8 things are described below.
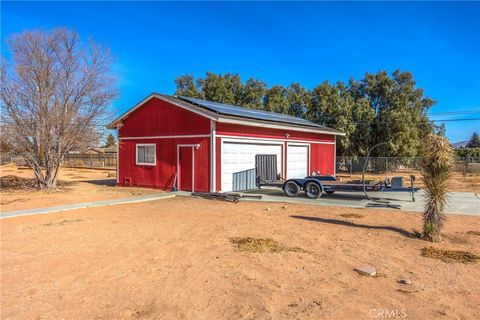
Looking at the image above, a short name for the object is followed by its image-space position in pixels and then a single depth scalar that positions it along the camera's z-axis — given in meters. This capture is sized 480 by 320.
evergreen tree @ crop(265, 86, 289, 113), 39.78
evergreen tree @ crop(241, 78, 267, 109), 40.44
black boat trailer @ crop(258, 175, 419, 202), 13.19
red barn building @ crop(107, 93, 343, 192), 15.59
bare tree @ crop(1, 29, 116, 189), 16.55
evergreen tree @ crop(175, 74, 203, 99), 41.72
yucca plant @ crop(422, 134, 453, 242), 7.47
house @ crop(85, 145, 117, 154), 54.62
